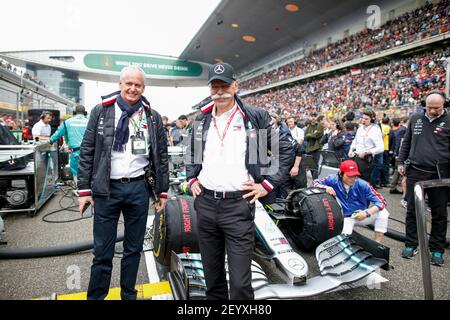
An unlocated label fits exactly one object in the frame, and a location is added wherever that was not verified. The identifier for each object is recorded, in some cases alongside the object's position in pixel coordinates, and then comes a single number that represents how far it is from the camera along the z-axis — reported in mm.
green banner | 40438
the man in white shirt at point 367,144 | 5629
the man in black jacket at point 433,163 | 3213
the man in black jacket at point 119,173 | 2090
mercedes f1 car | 2268
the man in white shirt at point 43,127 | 8070
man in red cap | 3150
